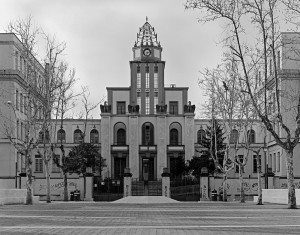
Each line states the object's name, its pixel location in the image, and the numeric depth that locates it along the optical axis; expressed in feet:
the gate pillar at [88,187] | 185.16
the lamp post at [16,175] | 196.97
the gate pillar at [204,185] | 181.88
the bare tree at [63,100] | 155.43
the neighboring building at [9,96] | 208.44
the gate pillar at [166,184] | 198.29
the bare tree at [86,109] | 193.47
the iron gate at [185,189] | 188.75
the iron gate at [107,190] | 190.60
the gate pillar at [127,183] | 198.49
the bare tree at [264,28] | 97.40
